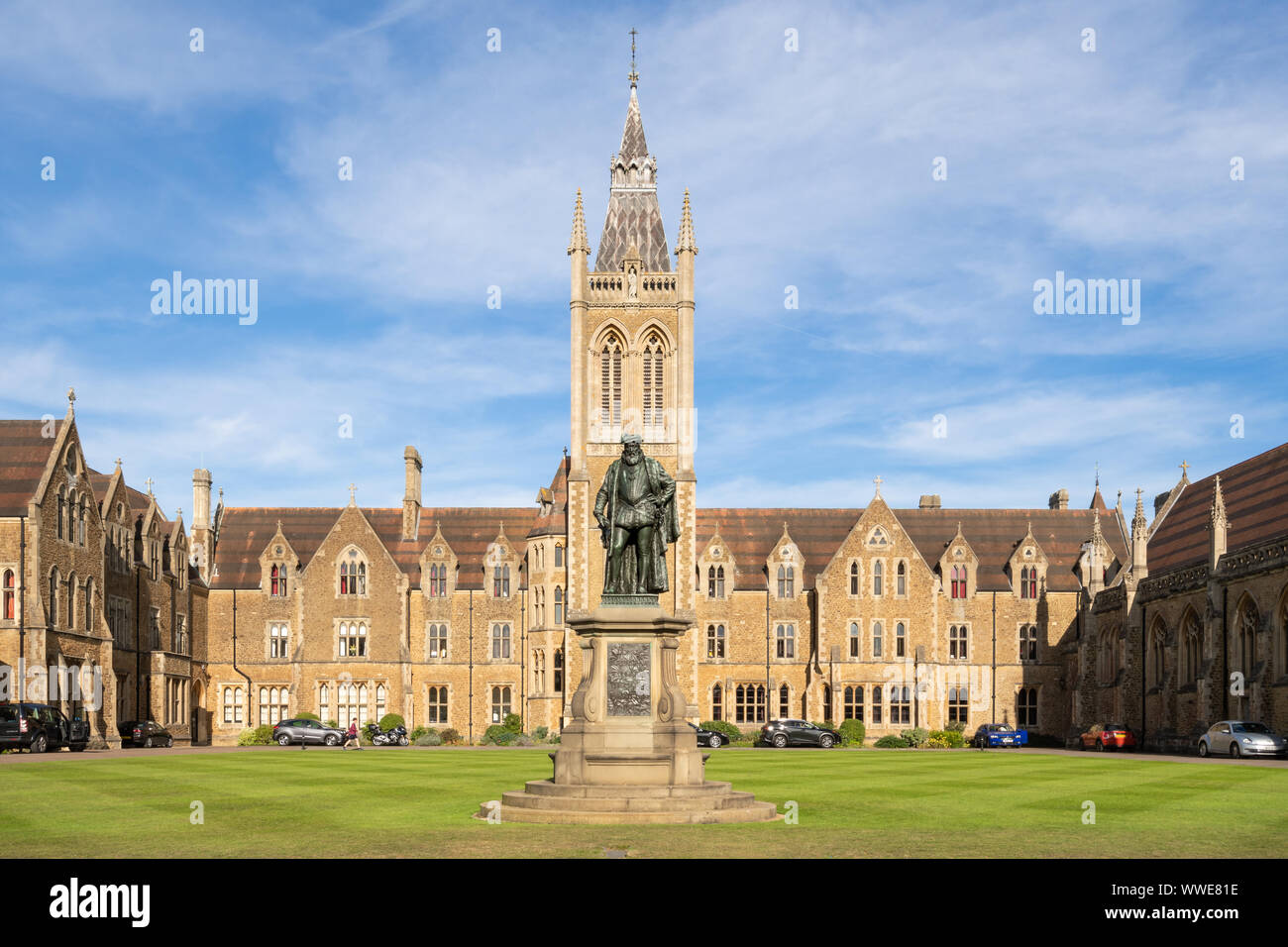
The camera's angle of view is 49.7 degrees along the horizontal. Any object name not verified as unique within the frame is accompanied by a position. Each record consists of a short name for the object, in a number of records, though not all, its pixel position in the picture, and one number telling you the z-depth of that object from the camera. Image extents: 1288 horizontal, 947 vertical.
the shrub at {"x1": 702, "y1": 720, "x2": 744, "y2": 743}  62.94
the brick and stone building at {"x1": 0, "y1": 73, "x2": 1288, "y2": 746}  66.00
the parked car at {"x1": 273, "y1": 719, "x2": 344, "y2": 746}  57.97
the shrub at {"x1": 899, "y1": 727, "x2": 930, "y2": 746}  61.81
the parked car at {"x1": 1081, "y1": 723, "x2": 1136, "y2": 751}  54.97
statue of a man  20.61
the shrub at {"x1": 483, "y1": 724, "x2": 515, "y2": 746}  62.31
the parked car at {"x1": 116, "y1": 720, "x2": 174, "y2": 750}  55.28
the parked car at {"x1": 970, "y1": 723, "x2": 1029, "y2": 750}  61.03
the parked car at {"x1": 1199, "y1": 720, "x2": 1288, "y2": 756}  41.94
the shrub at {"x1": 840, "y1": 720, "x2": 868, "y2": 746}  63.30
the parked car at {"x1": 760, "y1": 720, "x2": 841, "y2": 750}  57.59
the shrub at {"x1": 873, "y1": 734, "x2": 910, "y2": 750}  61.97
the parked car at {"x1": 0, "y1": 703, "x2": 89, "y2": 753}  43.09
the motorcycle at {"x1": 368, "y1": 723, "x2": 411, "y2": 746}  62.25
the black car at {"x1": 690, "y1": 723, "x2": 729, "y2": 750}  58.31
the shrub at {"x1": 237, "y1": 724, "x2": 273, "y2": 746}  61.16
